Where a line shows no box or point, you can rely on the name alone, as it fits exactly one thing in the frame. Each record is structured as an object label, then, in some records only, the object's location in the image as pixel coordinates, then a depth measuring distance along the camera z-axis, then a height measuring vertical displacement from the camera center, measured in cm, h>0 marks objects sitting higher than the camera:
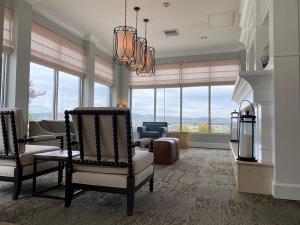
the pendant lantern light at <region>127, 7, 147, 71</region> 434 +114
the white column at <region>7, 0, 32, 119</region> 461 +111
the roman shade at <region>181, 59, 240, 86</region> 764 +146
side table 245 -45
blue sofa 720 -44
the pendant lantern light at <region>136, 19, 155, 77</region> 486 +114
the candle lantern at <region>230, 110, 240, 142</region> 591 -36
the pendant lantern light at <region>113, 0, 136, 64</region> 403 +123
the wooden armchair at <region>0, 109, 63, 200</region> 244 -39
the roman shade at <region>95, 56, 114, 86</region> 758 +147
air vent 631 +226
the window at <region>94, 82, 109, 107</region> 785 +70
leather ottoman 462 -70
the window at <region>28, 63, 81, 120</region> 538 +58
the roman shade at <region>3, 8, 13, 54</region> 453 +161
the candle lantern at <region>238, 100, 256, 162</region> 304 -29
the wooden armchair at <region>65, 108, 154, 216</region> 216 -39
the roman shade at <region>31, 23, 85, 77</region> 526 +158
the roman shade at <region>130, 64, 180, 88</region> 837 +136
